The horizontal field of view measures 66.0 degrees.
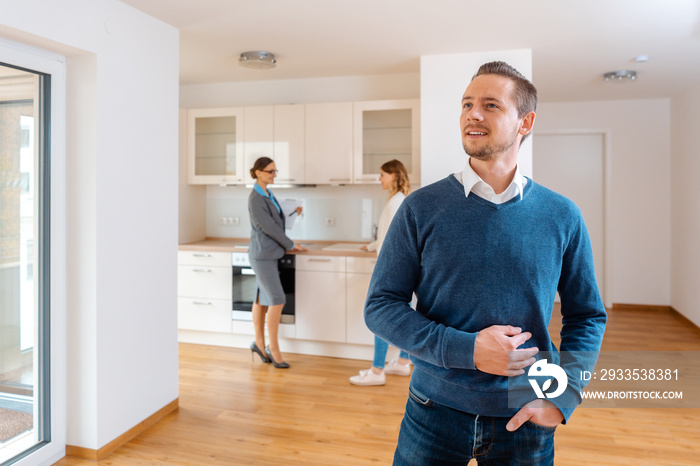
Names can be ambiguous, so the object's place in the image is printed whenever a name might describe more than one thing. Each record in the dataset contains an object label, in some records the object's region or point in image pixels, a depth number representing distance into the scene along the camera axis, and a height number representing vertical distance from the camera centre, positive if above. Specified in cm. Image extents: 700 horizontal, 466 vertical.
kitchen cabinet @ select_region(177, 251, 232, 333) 456 -49
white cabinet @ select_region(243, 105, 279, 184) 473 +89
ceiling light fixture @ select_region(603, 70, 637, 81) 456 +134
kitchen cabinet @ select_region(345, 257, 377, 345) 422 -49
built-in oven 440 -43
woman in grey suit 402 -11
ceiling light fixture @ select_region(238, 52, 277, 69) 401 +131
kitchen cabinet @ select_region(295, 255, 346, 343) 429 -52
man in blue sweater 115 -12
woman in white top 374 +10
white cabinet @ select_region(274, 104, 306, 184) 466 +79
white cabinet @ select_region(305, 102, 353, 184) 454 +78
